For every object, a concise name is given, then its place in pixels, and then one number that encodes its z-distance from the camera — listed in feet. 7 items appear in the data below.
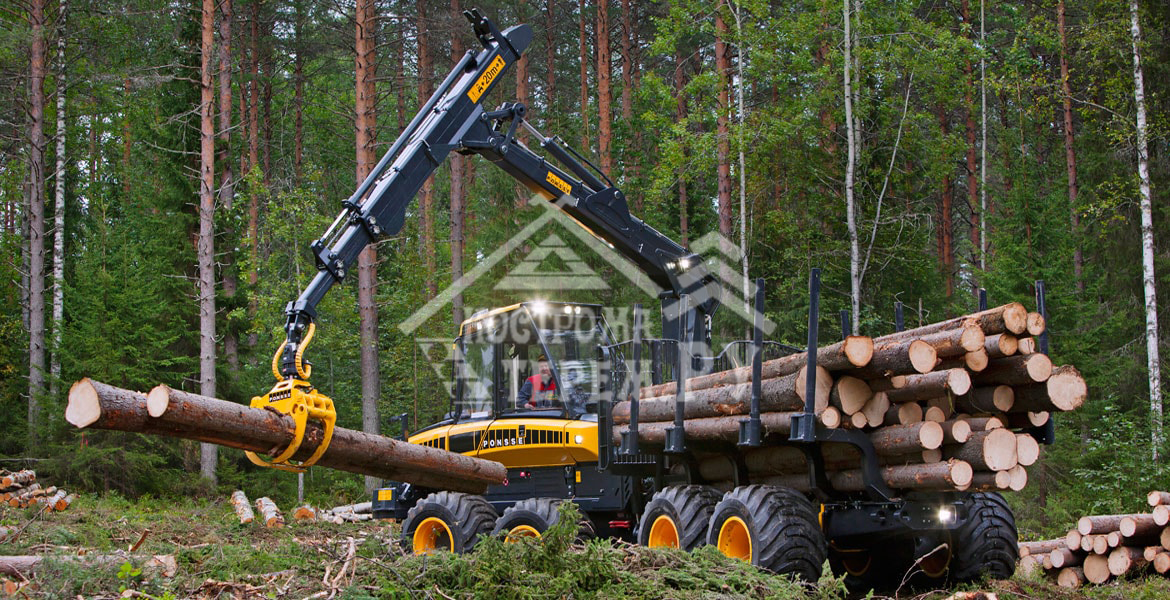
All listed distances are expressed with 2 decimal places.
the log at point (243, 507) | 51.62
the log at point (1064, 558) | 35.06
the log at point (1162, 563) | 33.19
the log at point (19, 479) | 56.90
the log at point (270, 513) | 51.58
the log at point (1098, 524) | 34.37
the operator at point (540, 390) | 37.04
